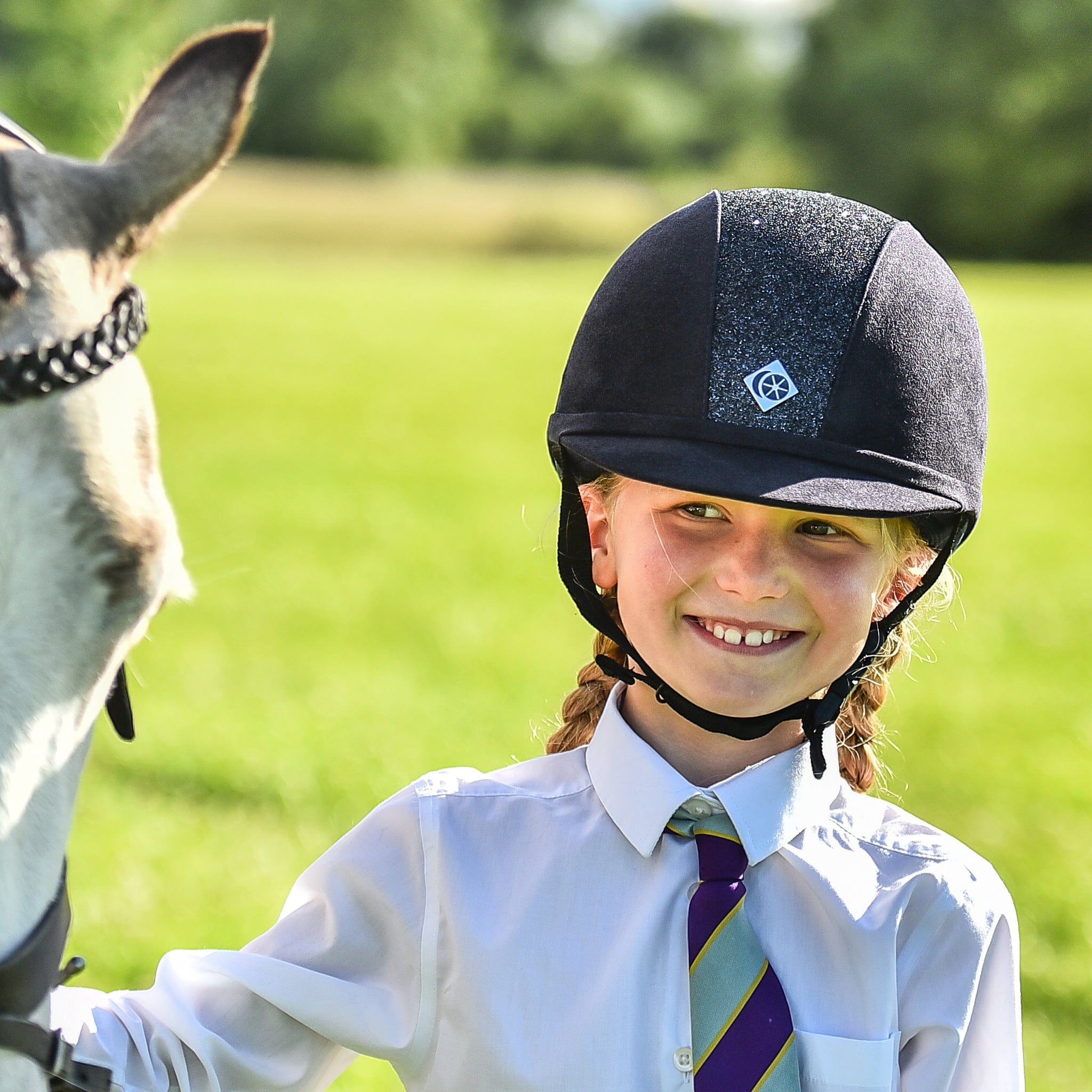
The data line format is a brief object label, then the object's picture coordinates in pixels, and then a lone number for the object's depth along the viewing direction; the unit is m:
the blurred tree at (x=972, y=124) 38.75
